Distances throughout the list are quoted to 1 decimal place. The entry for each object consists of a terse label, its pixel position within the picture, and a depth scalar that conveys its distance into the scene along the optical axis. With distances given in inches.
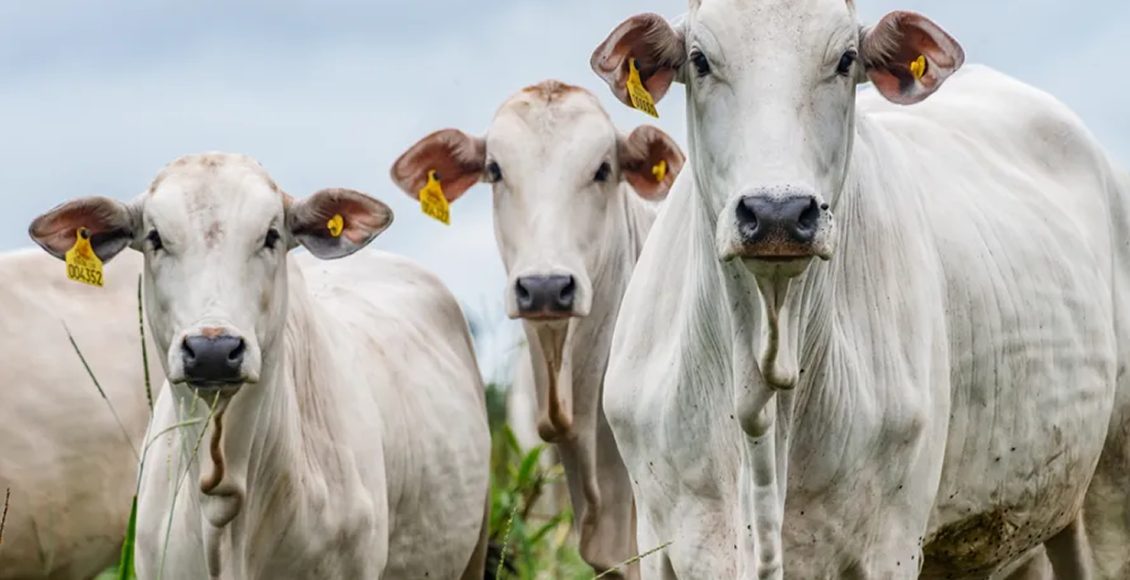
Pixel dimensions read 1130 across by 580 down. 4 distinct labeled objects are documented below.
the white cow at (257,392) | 519.3
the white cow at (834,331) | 406.8
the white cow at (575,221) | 696.5
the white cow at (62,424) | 690.6
